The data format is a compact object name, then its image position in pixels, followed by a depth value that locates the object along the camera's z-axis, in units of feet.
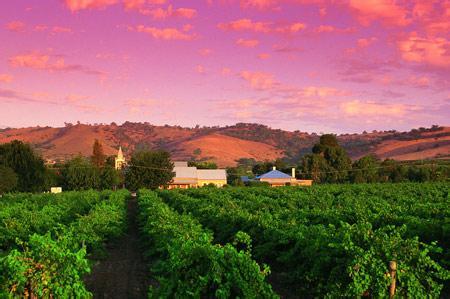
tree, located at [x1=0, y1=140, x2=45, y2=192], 276.21
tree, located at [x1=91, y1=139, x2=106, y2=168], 398.60
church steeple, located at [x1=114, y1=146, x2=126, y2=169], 437.42
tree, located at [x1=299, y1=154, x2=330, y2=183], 366.63
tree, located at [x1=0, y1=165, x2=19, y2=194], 251.60
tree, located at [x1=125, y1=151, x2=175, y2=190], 331.77
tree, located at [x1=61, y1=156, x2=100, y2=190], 321.52
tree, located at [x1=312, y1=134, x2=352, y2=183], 366.63
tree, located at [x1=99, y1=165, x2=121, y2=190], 336.90
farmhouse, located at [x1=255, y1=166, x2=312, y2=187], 340.59
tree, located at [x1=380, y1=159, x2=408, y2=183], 350.23
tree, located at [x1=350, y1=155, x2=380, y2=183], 357.41
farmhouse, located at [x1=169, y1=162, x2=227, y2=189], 379.96
